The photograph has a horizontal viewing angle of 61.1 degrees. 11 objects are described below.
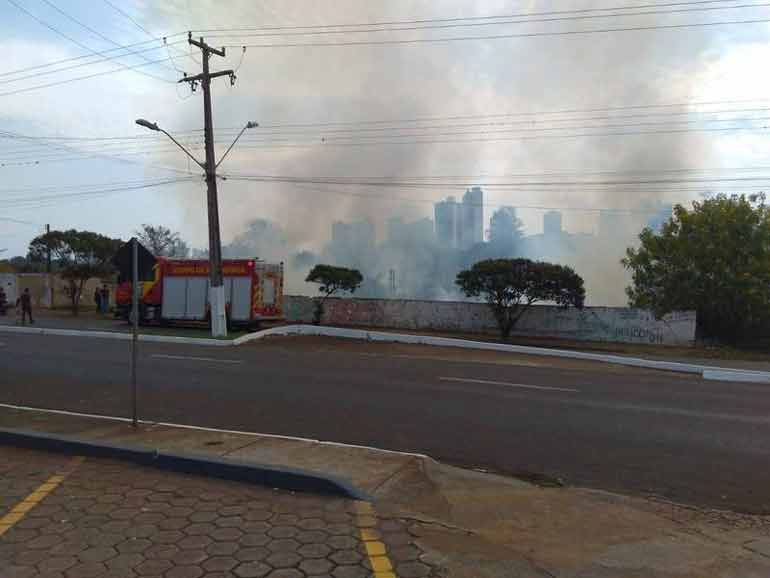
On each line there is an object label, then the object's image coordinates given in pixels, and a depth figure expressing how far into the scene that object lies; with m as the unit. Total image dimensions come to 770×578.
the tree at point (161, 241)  62.59
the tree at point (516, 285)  30.52
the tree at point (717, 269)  30.58
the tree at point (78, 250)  39.61
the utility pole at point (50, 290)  47.21
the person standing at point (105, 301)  38.62
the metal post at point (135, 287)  7.57
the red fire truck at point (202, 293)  27.06
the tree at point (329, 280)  37.22
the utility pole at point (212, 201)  23.30
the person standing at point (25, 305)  28.38
